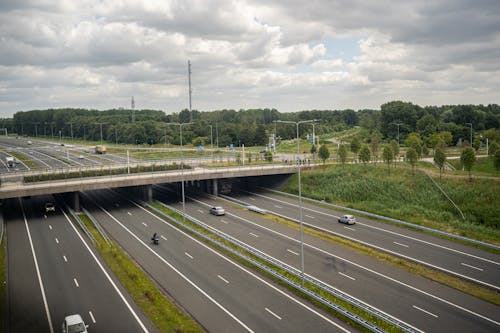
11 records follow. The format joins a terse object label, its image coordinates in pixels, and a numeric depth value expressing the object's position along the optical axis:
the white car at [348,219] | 52.94
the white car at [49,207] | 60.69
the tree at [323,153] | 81.25
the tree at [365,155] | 77.06
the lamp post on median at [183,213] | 55.57
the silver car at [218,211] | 58.97
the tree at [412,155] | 69.38
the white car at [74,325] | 25.44
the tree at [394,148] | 76.00
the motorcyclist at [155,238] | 45.56
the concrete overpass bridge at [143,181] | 57.44
